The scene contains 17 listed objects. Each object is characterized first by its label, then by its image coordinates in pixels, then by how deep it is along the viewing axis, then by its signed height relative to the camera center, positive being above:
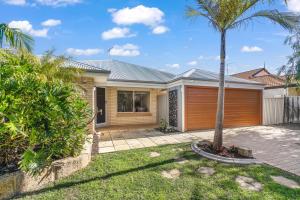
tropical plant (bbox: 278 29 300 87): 13.42 +2.59
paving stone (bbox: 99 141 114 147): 8.10 -1.78
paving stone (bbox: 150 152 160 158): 6.46 -1.78
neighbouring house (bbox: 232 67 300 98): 16.75 +2.20
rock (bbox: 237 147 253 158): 6.36 -1.67
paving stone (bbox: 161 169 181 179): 4.93 -1.86
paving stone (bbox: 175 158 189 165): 5.91 -1.81
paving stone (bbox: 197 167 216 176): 5.14 -1.86
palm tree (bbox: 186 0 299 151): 6.35 +2.84
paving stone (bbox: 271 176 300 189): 4.49 -1.93
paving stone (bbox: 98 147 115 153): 7.23 -1.81
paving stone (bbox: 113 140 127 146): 8.39 -1.77
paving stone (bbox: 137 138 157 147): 8.10 -1.76
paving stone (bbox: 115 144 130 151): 7.49 -1.80
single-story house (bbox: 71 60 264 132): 11.07 +0.18
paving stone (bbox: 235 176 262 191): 4.38 -1.92
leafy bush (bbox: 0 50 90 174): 3.94 -0.31
